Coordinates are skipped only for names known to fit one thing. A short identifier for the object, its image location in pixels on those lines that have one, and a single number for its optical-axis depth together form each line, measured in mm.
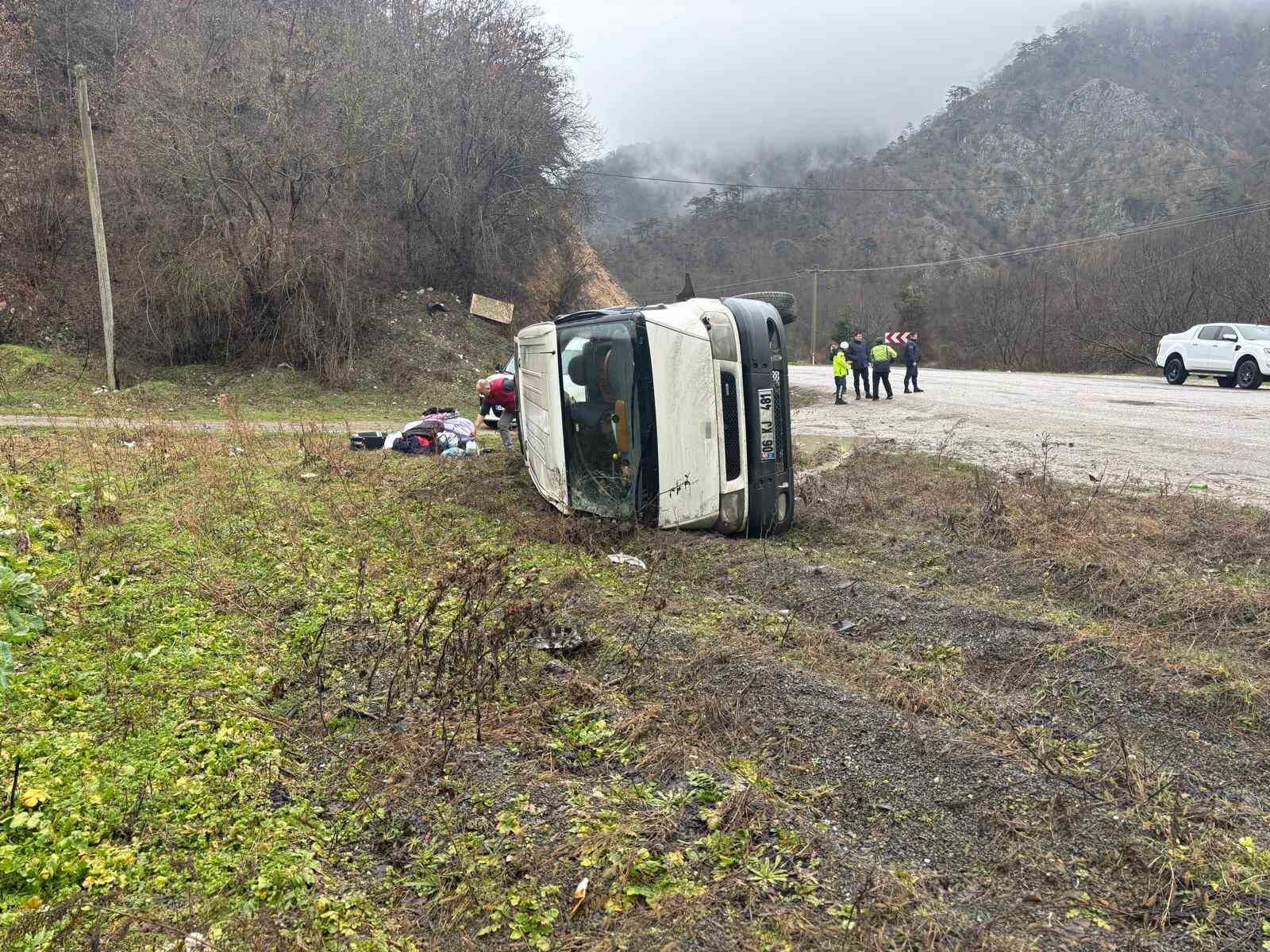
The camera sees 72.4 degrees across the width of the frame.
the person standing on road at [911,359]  21219
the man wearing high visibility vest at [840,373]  19922
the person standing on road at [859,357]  20391
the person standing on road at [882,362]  20281
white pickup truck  20938
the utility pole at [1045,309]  42231
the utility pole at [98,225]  18047
